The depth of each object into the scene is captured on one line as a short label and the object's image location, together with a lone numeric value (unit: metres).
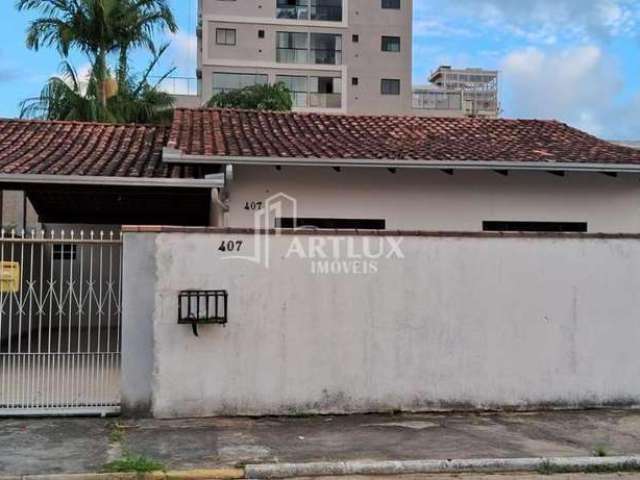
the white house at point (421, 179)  11.29
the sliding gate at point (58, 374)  7.81
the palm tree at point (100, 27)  22.22
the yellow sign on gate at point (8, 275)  7.95
